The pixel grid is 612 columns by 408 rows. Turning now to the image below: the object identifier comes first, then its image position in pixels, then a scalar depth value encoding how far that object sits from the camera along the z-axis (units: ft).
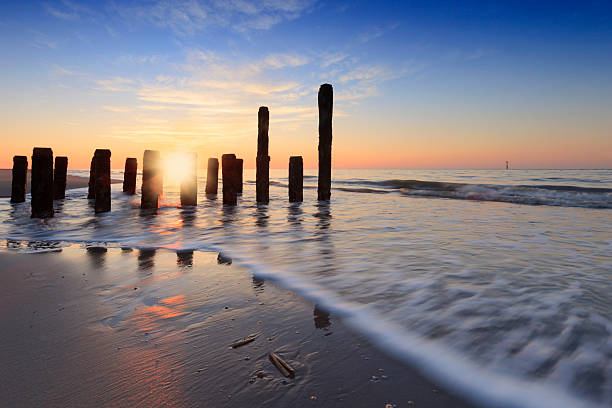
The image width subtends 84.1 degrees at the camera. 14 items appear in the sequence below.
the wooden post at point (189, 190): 34.53
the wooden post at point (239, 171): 47.50
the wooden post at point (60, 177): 37.96
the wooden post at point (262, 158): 37.78
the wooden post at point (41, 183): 24.48
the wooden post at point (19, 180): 33.78
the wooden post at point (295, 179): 38.17
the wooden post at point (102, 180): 27.45
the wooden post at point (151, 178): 29.55
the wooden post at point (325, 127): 37.83
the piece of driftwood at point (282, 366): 5.77
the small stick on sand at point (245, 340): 6.77
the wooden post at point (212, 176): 48.49
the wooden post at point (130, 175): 43.12
